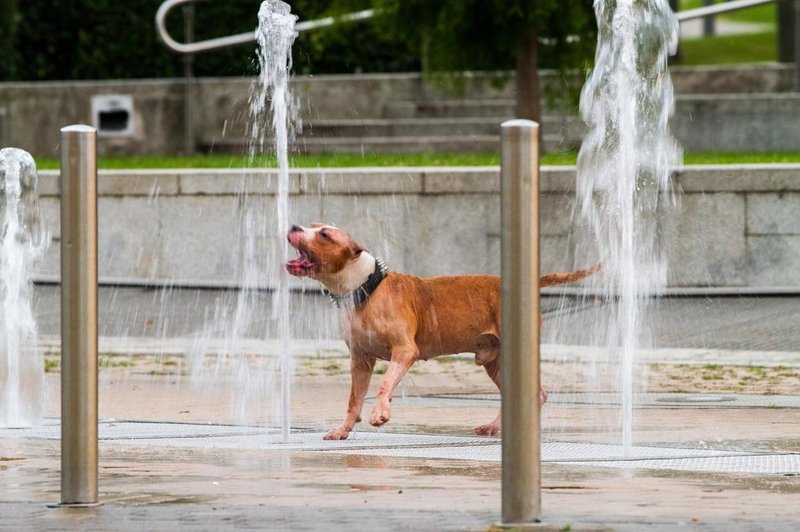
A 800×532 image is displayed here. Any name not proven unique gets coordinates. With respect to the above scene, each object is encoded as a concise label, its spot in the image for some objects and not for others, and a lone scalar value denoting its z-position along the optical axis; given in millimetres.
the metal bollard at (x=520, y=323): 10031
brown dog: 14781
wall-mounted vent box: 39781
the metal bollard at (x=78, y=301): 10789
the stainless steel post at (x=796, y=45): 38156
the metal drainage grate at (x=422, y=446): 12977
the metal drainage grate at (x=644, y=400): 17687
